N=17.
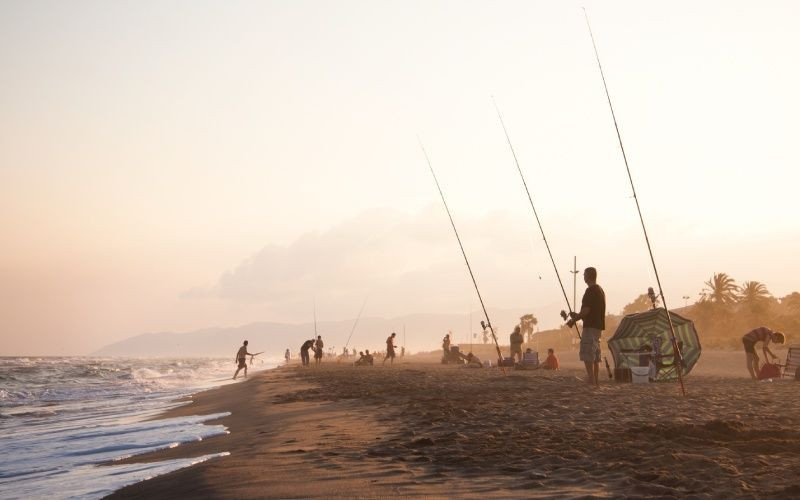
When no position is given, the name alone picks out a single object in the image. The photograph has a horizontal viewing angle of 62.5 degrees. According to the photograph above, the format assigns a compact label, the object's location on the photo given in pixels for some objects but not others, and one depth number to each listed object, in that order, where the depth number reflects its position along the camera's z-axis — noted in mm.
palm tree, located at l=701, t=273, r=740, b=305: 64688
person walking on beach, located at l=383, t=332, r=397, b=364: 37006
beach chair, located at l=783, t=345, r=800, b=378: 16453
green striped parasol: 14570
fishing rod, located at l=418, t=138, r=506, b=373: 20495
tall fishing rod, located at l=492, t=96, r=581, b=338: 15894
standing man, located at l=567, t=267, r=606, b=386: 12812
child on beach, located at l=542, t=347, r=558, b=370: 23750
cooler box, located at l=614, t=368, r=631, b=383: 14664
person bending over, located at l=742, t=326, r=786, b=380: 16766
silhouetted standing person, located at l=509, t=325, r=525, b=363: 28297
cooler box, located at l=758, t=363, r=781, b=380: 16812
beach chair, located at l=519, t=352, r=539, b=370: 24016
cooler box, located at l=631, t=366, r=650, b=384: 14242
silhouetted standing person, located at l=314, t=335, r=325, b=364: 39688
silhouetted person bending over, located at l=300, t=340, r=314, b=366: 37384
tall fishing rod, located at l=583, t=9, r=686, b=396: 11019
